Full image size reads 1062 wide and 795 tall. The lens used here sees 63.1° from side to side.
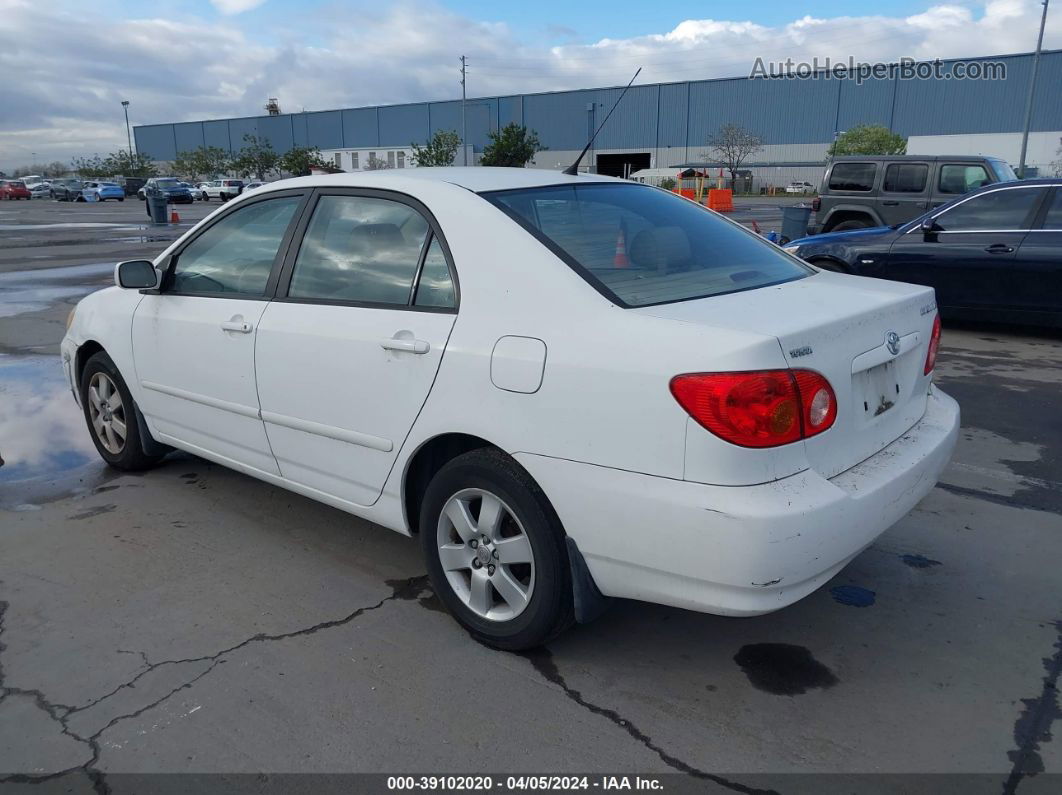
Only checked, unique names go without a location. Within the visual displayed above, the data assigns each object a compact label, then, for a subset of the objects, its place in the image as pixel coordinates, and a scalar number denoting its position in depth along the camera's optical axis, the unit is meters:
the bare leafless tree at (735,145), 65.44
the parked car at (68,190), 59.41
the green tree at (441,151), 41.59
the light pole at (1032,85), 32.68
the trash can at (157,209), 29.53
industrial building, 58.34
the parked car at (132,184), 65.56
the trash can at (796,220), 14.90
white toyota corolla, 2.50
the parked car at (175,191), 52.56
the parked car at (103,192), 56.19
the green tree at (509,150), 34.00
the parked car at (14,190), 62.94
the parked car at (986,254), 8.26
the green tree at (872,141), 52.56
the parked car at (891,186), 13.13
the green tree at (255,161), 75.38
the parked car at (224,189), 57.88
